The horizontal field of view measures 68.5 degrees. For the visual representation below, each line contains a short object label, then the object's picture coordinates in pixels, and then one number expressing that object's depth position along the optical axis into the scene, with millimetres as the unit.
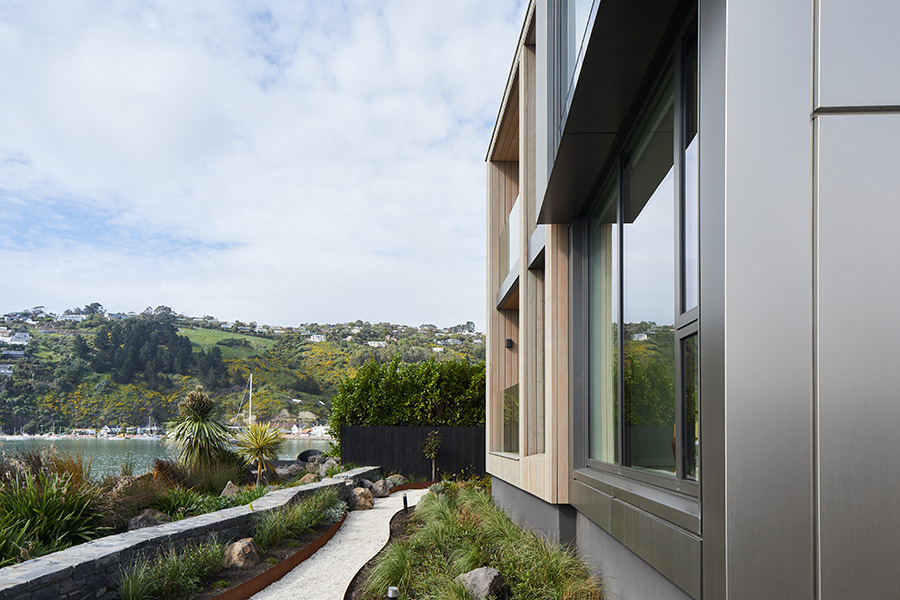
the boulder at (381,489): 16359
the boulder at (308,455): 23573
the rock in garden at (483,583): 5316
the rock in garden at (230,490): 13727
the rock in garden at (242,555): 7445
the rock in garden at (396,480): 18023
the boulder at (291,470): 19669
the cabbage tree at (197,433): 17297
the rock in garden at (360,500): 13758
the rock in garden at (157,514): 9633
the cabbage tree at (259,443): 17453
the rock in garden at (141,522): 8484
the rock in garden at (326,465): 18875
